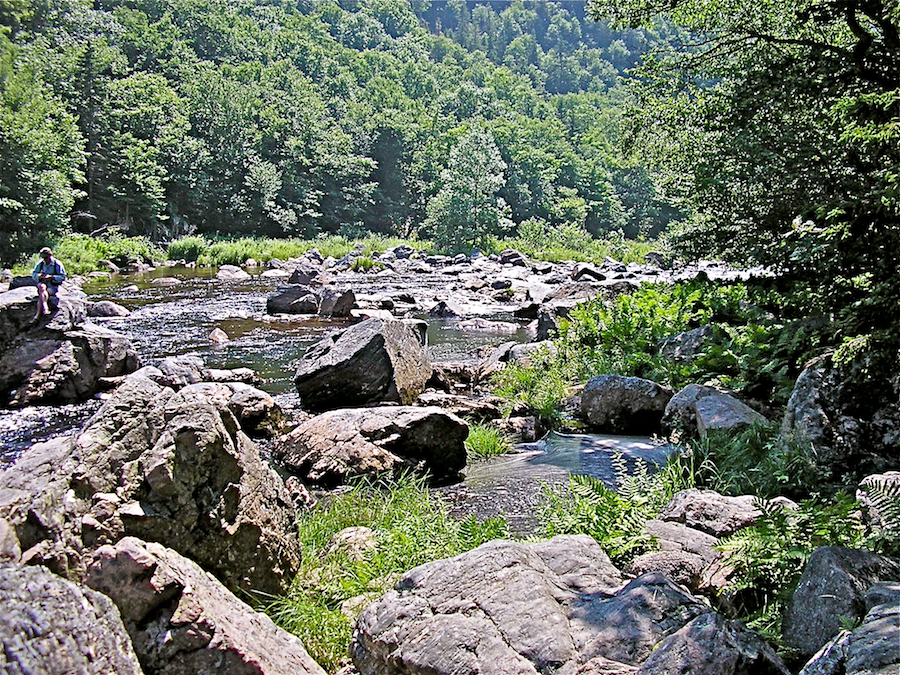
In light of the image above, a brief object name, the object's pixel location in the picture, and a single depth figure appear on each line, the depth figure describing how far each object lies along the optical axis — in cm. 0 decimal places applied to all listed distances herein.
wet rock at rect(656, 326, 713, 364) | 949
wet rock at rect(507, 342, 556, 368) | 1240
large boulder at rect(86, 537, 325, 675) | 298
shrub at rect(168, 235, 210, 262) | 3806
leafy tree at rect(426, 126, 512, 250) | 5353
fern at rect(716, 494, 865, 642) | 375
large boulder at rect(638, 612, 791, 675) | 257
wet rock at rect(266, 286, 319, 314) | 2058
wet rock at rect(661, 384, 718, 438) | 738
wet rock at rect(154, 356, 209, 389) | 1069
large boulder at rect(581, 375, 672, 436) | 862
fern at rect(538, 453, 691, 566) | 453
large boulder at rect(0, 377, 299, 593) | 382
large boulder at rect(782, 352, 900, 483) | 538
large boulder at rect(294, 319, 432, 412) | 1059
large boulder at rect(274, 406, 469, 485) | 750
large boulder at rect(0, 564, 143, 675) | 171
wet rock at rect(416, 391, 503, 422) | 1002
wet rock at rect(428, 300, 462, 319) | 2160
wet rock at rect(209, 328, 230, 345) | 1588
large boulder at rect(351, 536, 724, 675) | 311
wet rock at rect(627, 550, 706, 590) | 398
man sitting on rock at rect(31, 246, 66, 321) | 1198
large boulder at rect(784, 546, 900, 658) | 297
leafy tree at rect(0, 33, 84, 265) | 2959
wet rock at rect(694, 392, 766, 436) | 682
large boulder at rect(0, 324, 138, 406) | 1103
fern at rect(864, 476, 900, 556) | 369
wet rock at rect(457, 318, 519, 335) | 1895
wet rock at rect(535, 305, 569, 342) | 1538
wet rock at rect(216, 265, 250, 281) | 3064
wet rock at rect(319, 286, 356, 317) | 2022
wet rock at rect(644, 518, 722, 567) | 423
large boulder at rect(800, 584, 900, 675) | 198
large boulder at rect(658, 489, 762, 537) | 462
